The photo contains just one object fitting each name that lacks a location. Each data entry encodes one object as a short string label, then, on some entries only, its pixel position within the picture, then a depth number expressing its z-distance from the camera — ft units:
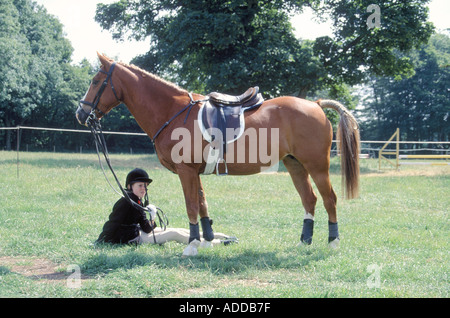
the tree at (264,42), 58.44
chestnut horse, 16.30
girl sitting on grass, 17.19
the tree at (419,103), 142.10
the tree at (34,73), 98.68
